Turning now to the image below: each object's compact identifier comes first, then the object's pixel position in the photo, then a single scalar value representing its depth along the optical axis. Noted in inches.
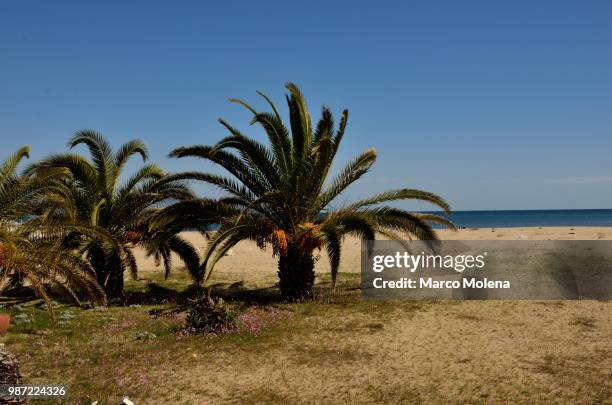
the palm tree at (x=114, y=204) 503.8
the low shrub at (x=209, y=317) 371.2
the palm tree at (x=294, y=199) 470.0
